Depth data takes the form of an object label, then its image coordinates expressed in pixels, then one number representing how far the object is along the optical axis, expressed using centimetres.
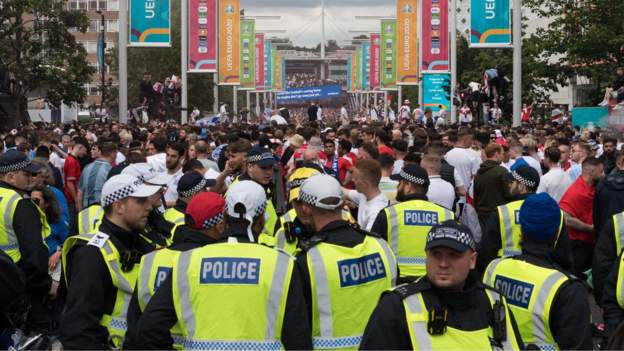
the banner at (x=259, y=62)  8119
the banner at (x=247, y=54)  6131
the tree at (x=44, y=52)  3578
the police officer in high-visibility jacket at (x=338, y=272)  520
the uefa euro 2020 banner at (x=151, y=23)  2747
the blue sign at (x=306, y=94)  9165
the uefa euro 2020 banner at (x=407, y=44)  4685
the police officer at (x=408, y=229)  728
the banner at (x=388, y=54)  5956
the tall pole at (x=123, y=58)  2848
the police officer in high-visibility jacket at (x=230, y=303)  449
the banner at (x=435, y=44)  3566
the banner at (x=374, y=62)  7599
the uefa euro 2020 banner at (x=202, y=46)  3516
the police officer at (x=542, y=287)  487
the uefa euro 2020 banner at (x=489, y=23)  2688
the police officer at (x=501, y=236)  717
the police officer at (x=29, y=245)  667
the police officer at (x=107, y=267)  502
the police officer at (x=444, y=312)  396
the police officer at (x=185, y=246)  500
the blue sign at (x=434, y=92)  4316
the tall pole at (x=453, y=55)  3636
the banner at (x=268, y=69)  9497
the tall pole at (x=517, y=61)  2817
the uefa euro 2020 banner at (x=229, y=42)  4316
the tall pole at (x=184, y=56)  3656
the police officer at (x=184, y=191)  736
